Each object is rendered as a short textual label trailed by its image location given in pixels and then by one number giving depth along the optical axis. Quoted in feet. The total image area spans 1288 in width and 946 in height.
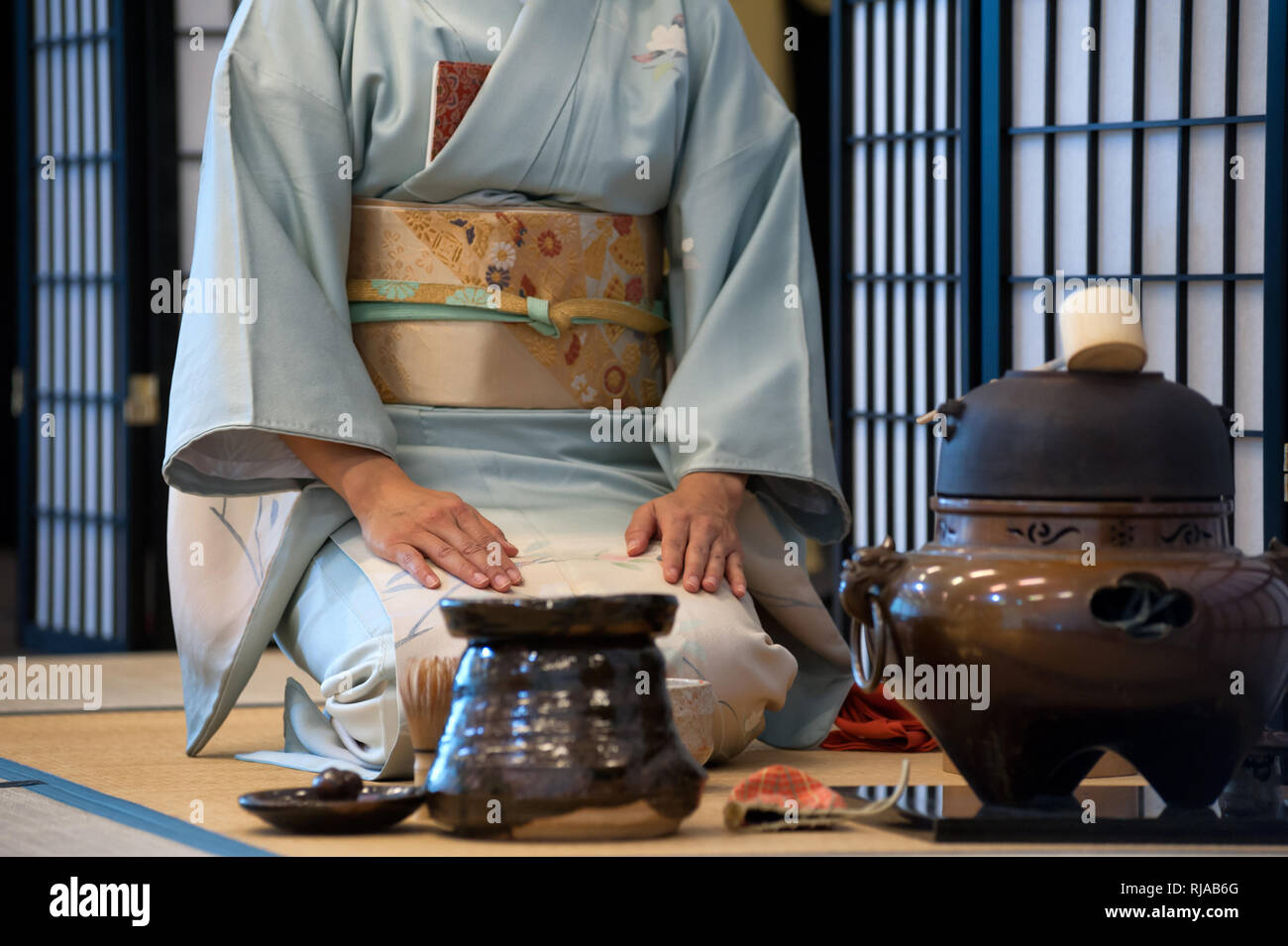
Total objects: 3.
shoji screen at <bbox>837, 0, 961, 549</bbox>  14.19
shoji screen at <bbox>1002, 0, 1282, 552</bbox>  11.87
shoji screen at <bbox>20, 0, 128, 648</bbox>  17.98
